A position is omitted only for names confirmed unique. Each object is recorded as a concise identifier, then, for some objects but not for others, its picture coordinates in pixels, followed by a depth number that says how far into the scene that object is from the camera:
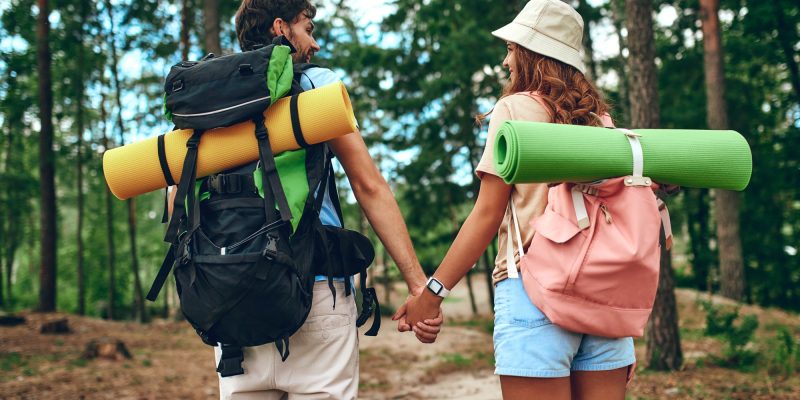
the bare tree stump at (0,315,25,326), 14.27
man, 2.43
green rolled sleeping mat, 2.06
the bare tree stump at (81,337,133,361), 10.72
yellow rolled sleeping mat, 2.31
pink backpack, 2.21
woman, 2.34
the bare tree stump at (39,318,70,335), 13.89
